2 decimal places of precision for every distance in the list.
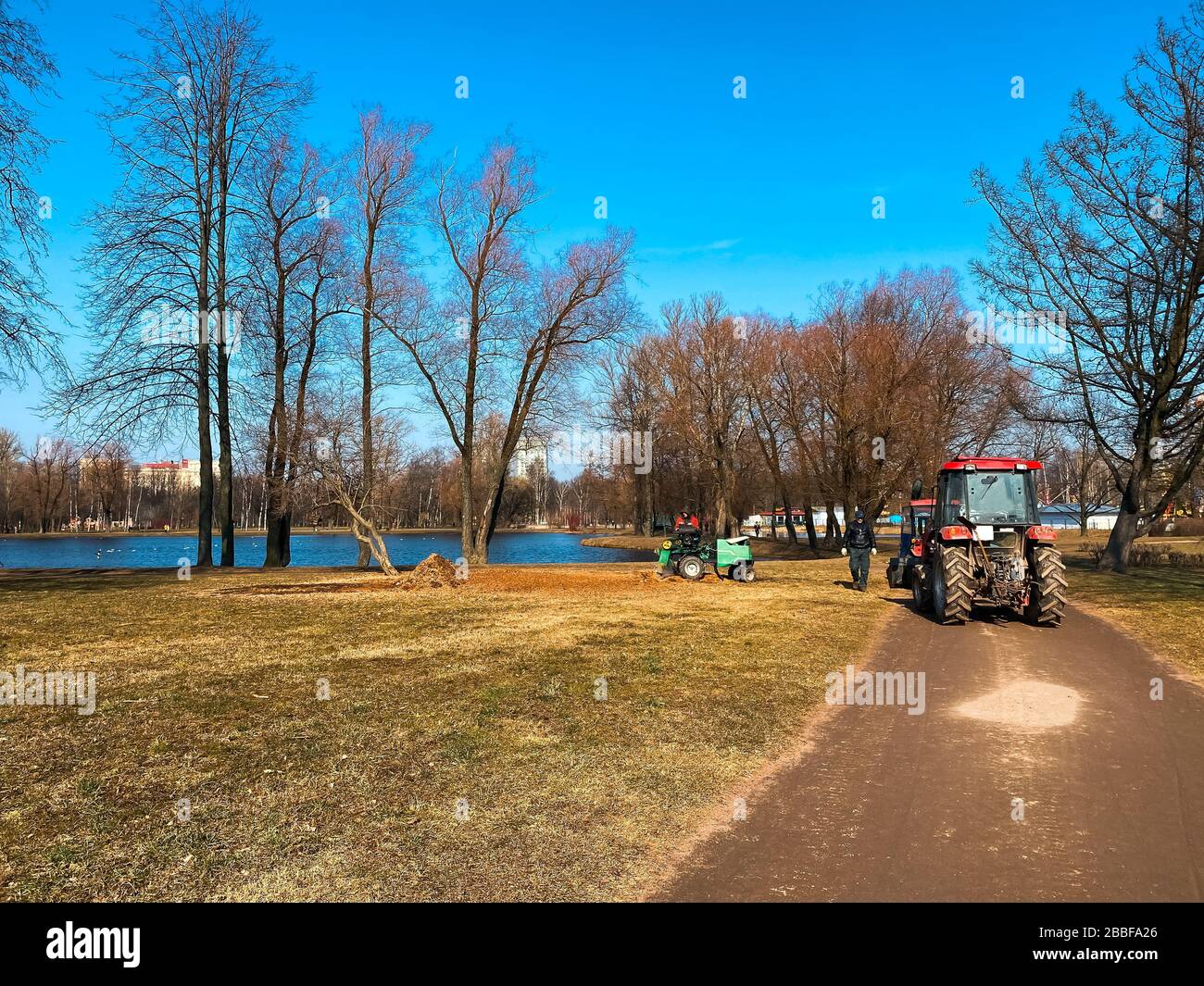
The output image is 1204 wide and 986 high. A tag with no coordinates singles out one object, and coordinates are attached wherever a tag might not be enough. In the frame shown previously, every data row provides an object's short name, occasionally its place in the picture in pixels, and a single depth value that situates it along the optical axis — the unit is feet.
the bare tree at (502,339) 86.22
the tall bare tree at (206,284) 70.60
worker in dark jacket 64.95
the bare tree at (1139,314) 74.49
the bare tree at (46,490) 257.12
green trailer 70.95
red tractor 43.27
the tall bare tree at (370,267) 83.20
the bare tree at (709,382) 127.54
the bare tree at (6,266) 41.63
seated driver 73.10
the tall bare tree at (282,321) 80.07
